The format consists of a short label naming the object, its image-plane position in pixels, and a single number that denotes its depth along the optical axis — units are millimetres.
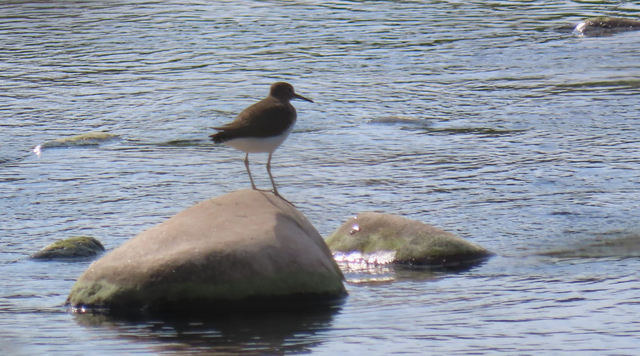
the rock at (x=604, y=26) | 37656
